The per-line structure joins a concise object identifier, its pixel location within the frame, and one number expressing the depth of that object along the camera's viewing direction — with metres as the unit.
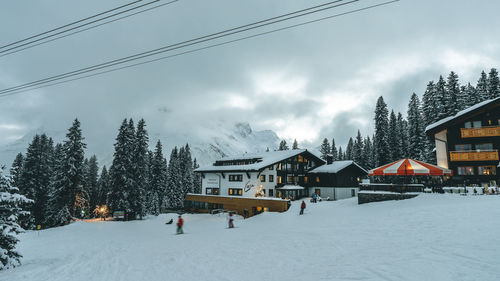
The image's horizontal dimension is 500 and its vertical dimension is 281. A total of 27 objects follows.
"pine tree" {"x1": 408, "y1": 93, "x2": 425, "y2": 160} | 47.94
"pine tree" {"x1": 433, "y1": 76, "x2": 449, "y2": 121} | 43.00
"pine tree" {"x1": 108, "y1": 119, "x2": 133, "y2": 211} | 42.28
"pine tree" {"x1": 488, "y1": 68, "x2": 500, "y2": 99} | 42.05
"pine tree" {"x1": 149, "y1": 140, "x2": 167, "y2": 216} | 61.66
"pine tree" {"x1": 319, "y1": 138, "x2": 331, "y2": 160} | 81.94
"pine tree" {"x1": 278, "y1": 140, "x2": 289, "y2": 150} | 96.81
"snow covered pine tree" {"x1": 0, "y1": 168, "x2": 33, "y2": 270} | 12.29
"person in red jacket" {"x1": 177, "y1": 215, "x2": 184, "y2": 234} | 19.93
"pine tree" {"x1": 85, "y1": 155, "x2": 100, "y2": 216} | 68.45
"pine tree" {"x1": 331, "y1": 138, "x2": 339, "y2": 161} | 88.49
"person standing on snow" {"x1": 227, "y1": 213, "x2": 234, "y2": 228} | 22.03
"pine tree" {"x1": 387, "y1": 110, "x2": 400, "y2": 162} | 53.50
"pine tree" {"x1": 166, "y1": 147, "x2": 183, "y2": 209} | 65.38
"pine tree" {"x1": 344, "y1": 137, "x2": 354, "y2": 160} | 91.52
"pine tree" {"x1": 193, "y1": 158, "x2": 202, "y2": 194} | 84.89
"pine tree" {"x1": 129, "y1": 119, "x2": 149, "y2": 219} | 44.42
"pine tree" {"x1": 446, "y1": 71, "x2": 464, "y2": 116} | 42.28
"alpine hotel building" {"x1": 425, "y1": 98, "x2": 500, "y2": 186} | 28.72
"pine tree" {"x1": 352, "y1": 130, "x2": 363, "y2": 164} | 68.12
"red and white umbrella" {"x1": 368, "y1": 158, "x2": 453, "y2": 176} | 19.61
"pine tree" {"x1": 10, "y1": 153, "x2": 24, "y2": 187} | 44.11
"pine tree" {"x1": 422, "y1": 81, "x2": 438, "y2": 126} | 44.94
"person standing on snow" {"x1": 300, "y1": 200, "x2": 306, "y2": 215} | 25.79
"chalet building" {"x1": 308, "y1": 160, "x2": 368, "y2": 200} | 43.94
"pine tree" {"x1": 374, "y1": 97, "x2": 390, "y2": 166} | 51.25
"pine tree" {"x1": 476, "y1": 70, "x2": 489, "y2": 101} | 45.03
